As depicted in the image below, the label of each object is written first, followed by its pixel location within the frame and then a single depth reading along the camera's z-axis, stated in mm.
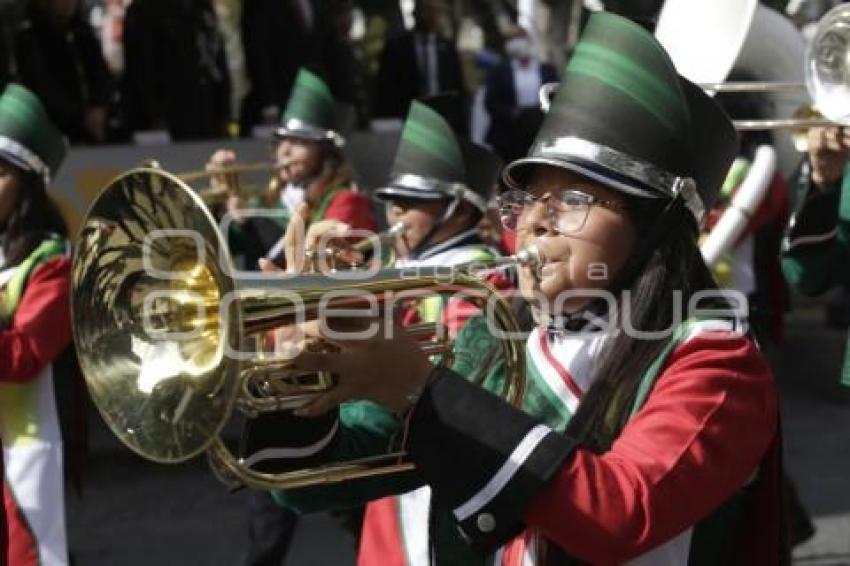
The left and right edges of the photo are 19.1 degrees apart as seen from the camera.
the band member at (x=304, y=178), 9436
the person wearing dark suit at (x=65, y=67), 12099
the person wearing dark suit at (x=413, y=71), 14499
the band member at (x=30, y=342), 7053
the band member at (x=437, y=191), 7023
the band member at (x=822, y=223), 5859
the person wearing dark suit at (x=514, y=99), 15035
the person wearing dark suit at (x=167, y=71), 13093
